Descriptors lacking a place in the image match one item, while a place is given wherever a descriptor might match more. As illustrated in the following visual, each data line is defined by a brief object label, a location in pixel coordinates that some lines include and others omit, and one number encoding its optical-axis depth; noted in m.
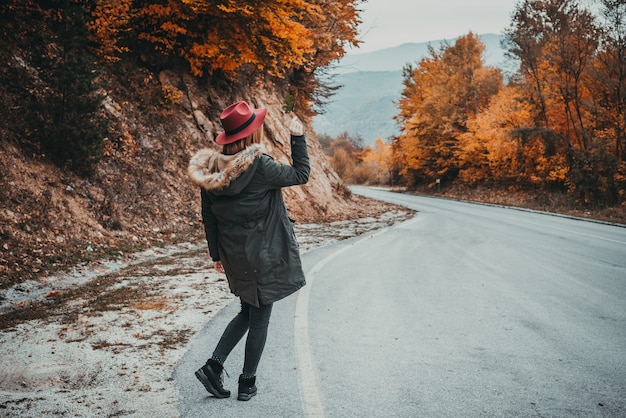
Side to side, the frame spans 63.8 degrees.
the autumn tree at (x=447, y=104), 40.81
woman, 3.57
